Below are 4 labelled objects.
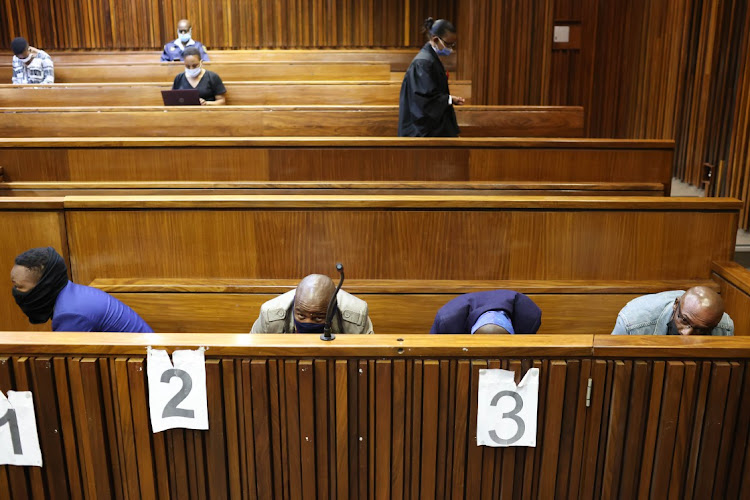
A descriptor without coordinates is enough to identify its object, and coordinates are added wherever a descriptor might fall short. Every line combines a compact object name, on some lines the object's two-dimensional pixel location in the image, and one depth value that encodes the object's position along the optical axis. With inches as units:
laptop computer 141.3
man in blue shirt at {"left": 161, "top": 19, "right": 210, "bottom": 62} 202.2
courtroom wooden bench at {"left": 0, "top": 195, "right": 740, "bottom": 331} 76.9
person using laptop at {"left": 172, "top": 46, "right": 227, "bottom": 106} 153.9
